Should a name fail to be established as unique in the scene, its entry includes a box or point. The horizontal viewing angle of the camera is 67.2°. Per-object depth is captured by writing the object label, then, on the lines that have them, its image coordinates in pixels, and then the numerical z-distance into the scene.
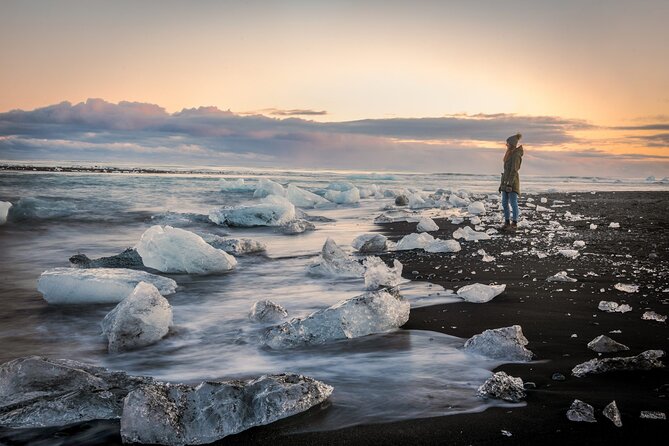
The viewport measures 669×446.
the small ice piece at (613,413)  2.05
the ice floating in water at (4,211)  10.92
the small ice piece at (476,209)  14.41
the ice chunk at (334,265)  5.71
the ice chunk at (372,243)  7.50
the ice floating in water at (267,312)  4.10
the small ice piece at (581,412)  2.10
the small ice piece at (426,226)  10.16
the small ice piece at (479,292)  4.37
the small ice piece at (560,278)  5.04
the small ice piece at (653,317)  3.57
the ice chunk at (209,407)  2.11
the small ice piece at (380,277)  5.06
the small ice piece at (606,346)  2.97
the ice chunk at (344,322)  3.45
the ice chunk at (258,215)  11.43
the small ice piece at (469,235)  8.41
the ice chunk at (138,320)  3.52
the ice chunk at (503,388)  2.36
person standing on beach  10.10
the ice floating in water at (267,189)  19.75
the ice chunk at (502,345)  2.93
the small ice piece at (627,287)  4.49
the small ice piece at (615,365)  2.61
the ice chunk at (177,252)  6.10
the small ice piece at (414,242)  7.45
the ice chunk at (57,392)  2.29
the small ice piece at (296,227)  10.64
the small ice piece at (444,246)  7.14
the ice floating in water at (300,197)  18.62
